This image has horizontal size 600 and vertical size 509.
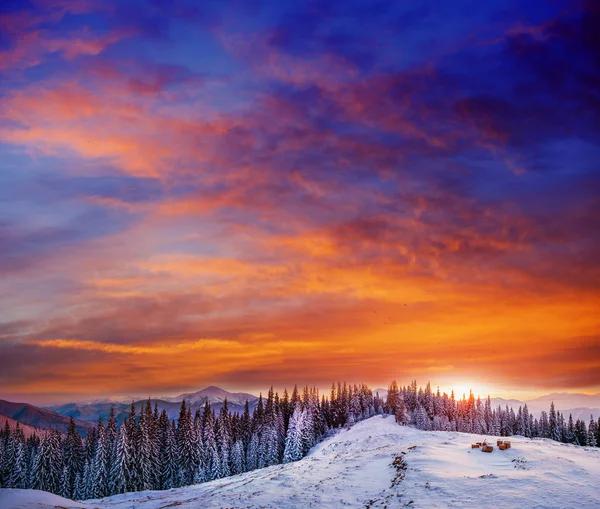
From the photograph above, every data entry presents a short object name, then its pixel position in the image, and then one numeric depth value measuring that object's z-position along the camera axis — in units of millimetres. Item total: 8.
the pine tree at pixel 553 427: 137625
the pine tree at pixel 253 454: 93875
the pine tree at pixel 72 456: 88250
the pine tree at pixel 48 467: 83375
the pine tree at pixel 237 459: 92188
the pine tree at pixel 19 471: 87812
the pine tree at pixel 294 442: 92438
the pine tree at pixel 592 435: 111688
